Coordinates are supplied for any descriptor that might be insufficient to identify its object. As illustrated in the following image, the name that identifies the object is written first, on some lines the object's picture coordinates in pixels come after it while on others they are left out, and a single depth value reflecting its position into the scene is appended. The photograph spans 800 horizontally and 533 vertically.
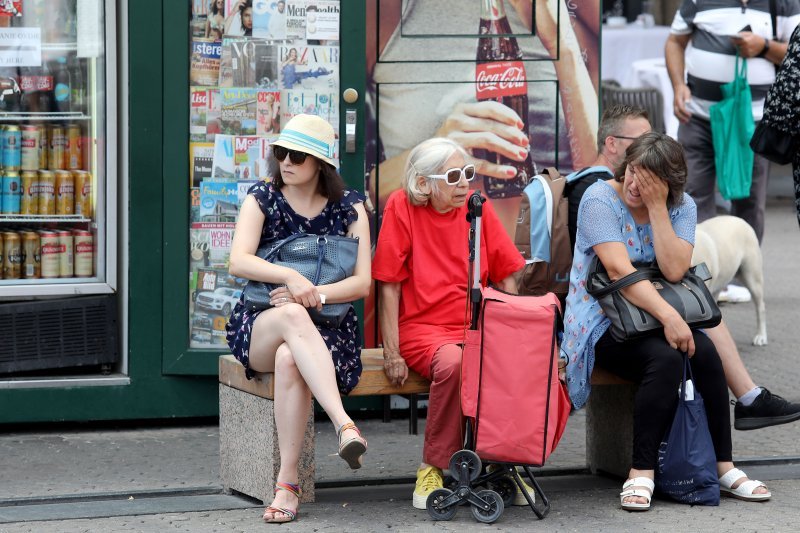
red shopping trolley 9.22
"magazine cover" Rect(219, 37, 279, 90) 11.86
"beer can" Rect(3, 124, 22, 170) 12.40
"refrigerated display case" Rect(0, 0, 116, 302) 12.15
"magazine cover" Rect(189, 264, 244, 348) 12.02
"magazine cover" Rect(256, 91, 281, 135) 11.95
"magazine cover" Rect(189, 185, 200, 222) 11.91
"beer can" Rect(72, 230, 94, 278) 12.48
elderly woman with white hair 9.87
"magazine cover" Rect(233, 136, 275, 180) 11.96
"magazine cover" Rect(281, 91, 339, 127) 12.00
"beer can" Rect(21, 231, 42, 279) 12.42
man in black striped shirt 14.95
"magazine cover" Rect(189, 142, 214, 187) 11.88
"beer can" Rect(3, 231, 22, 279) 12.34
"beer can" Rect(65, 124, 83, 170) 12.57
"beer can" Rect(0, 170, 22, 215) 12.42
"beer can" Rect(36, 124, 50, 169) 12.54
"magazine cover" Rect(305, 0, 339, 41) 11.93
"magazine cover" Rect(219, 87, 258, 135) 11.89
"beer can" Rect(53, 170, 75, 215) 12.47
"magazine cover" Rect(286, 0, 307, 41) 11.89
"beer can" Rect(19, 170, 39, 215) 12.47
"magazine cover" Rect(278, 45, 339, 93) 11.95
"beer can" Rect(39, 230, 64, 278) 12.41
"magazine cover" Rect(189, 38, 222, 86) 11.81
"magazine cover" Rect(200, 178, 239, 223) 11.93
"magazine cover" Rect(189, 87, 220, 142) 11.84
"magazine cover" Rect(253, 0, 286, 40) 11.86
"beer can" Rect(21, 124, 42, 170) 12.49
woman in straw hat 9.32
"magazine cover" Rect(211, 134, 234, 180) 11.92
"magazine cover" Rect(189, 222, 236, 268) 11.96
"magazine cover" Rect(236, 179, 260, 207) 12.00
